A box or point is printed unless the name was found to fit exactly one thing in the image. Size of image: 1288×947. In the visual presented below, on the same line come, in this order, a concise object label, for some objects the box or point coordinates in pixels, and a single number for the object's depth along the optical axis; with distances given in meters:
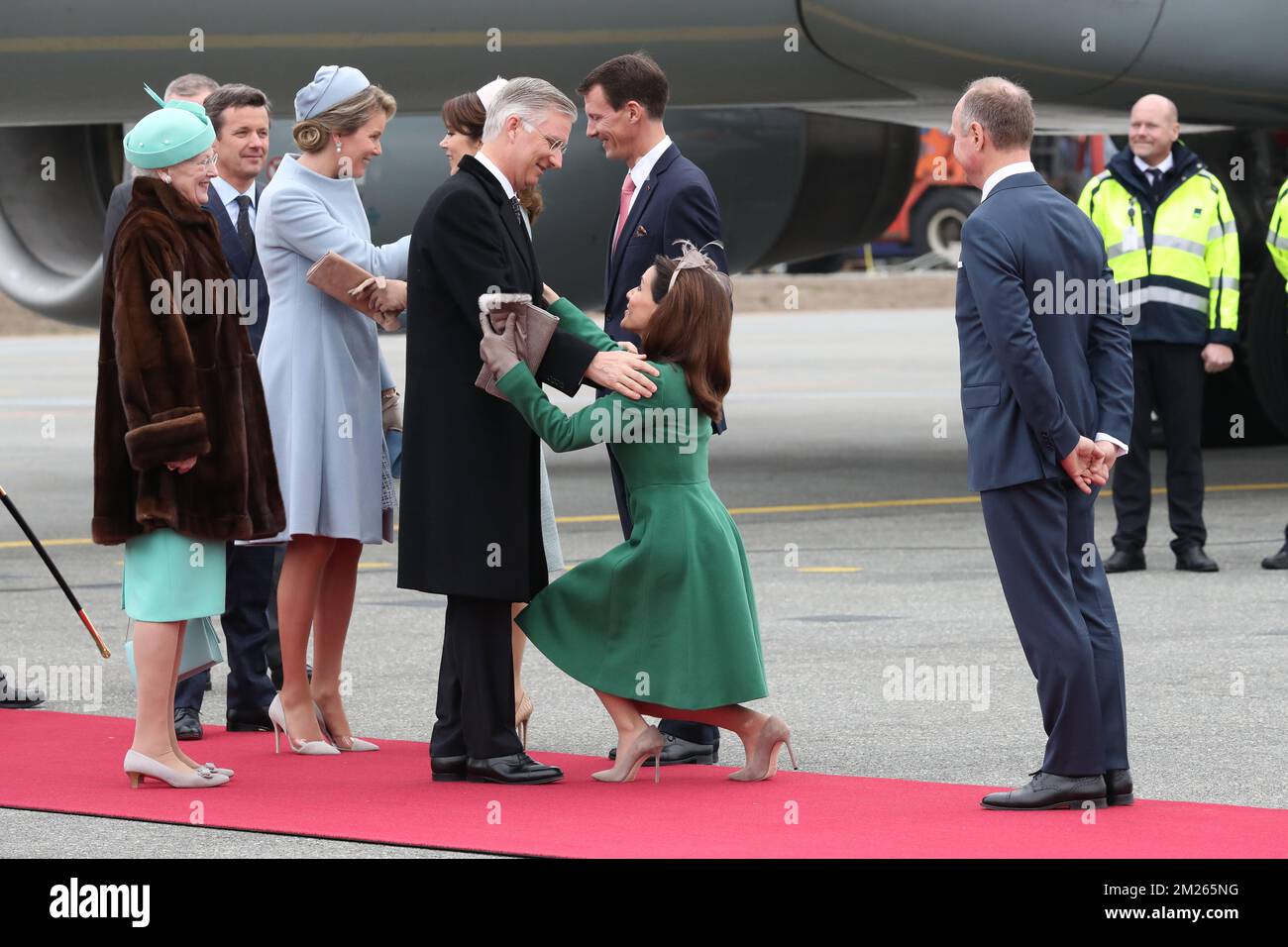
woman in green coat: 10.57
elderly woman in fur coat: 10.31
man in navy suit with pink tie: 11.53
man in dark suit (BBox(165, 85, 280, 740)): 12.22
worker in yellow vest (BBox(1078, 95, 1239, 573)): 17.66
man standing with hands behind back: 9.85
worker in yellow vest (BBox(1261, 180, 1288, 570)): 17.59
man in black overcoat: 10.55
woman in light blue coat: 11.61
